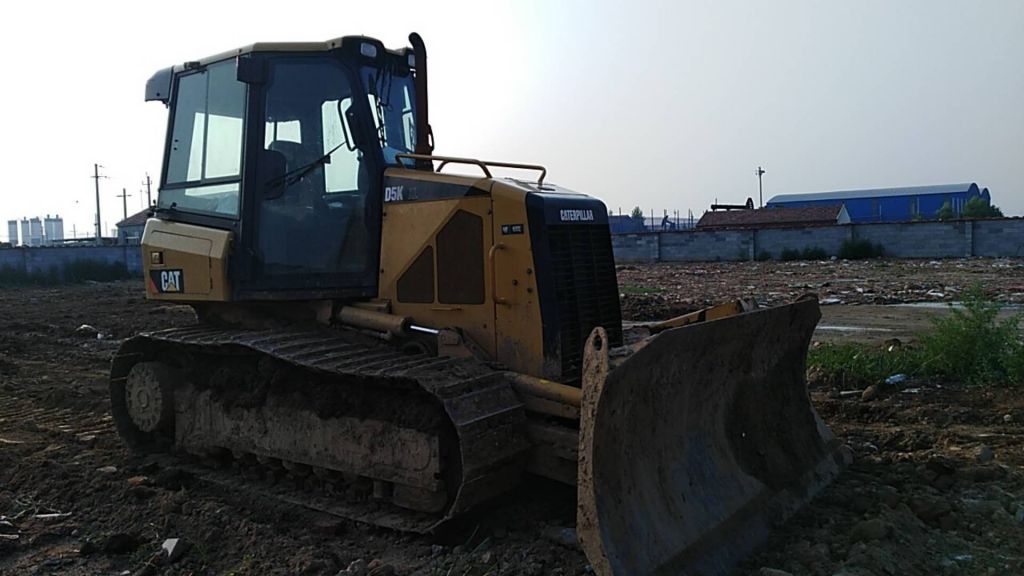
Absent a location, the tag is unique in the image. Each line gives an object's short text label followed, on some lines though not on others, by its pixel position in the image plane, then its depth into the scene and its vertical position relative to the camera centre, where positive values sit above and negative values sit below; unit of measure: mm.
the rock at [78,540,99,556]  4781 -1593
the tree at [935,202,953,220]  56638 +1817
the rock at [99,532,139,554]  4789 -1579
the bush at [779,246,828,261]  33297 -437
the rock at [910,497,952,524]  4762 -1499
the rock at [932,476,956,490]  5316 -1508
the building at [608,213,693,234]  78431 +2362
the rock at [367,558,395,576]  4262 -1569
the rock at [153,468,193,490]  5880 -1511
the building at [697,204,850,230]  48031 +1557
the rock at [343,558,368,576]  4262 -1567
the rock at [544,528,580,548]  4539 -1533
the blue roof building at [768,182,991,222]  68500 +3230
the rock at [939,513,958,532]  4652 -1533
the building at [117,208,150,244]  59144 +2559
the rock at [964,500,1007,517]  4793 -1507
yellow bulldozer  4492 -575
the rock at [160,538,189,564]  4621 -1571
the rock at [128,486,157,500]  5625 -1518
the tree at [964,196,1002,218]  55581 +1970
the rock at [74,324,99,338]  14258 -1162
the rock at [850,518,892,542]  4387 -1483
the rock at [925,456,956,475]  5473 -1449
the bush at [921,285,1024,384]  8109 -1077
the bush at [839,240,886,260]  32125 -323
